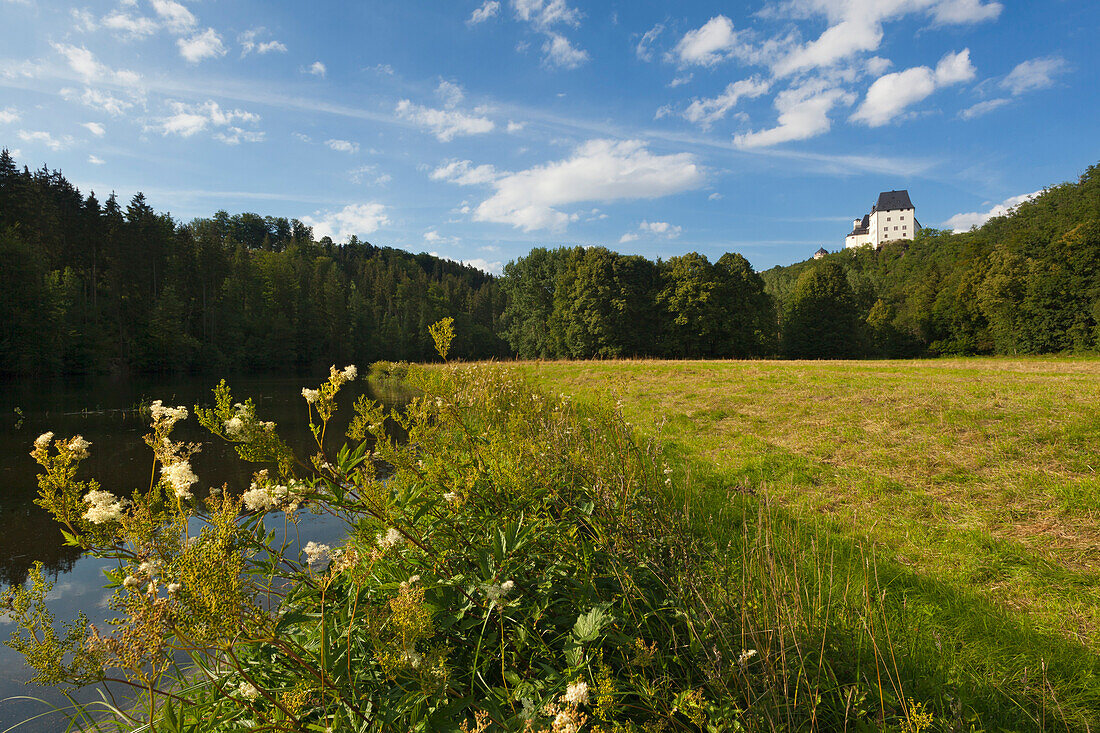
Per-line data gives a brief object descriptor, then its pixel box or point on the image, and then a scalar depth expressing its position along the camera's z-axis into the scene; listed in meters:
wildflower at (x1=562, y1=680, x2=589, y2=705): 1.15
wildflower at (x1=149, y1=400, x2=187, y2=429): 1.88
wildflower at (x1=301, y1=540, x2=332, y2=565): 1.83
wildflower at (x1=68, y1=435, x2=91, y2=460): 1.65
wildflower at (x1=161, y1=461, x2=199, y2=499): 1.54
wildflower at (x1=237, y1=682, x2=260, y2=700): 1.68
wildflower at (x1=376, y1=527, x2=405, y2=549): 1.97
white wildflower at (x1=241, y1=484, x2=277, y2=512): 1.79
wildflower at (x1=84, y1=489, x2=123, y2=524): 1.45
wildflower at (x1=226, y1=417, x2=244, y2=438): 1.81
